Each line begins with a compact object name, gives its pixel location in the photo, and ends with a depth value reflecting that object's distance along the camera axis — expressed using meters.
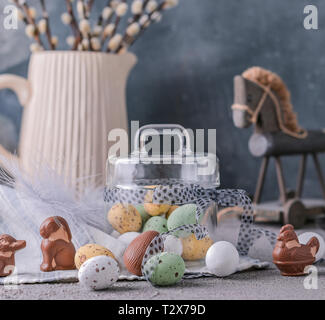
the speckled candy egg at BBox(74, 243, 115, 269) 0.64
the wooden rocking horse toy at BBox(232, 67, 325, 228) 1.17
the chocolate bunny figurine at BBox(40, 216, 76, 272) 0.66
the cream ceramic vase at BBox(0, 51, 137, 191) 1.10
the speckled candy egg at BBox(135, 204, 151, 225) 0.76
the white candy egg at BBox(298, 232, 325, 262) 0.68
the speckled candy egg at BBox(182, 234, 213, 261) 0.70
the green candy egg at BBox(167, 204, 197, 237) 0.71
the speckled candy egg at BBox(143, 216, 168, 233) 0.72
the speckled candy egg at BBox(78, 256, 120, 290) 0.59
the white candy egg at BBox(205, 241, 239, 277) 0.65
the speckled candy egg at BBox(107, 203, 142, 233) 0.74
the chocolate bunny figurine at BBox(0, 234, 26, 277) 0.65
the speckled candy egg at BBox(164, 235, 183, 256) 0.68
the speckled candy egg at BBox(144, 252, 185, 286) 0.60
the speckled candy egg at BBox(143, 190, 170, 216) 0.75
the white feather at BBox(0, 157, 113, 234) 0.72
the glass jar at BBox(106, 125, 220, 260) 0.68
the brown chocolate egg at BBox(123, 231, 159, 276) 0.65
